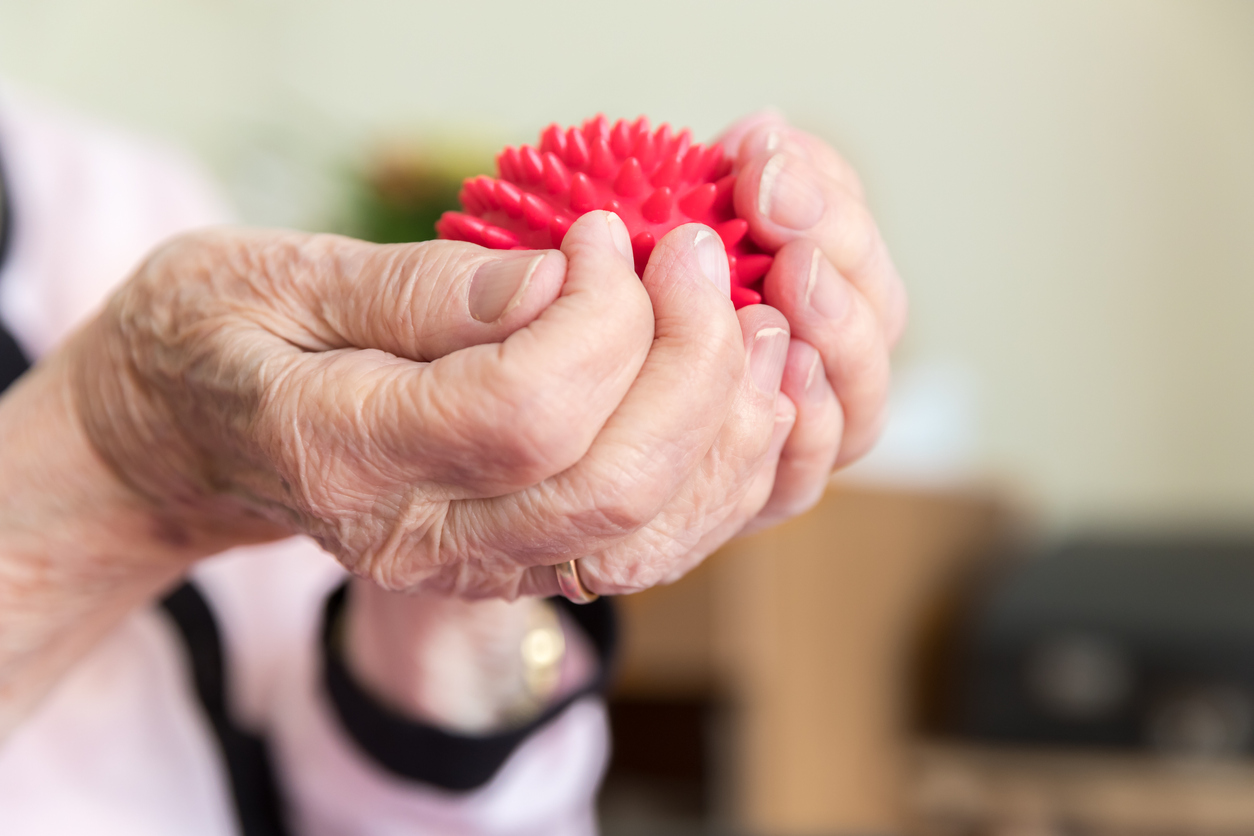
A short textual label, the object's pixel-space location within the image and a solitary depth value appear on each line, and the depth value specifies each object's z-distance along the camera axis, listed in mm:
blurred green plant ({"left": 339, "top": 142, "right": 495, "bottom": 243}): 1421
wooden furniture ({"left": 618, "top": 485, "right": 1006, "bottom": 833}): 1167
